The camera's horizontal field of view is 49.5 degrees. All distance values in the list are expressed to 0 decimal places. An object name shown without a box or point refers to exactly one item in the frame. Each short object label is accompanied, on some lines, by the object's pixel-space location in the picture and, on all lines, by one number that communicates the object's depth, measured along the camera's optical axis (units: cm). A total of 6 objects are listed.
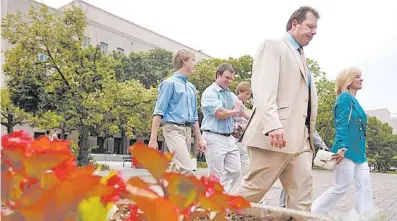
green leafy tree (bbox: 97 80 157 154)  1711
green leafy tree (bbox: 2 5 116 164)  1602
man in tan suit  289
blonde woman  424
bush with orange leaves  53
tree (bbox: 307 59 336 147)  3084
